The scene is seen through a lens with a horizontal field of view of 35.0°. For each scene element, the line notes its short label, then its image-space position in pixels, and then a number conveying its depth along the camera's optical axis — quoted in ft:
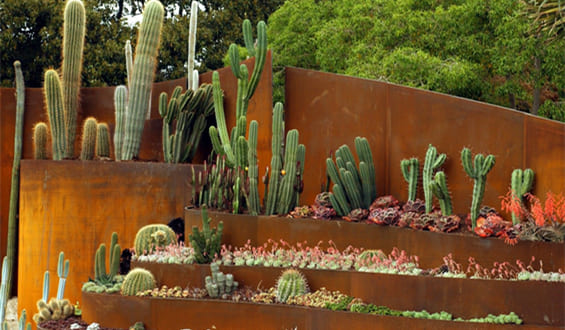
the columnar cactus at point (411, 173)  36.47
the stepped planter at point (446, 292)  29.71
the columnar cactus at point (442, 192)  33.65
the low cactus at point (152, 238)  39.81
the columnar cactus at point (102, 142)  49.49
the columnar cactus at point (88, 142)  48.93
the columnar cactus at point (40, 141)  50.31
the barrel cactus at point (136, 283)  36.11
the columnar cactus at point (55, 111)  48.78
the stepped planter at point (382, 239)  31.22
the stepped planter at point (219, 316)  31.76
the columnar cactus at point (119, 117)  49.11
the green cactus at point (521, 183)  32.63
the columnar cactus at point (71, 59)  50.55
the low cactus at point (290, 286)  33.96
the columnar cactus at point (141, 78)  48.60
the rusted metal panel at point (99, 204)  45.19
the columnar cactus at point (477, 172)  32.86
